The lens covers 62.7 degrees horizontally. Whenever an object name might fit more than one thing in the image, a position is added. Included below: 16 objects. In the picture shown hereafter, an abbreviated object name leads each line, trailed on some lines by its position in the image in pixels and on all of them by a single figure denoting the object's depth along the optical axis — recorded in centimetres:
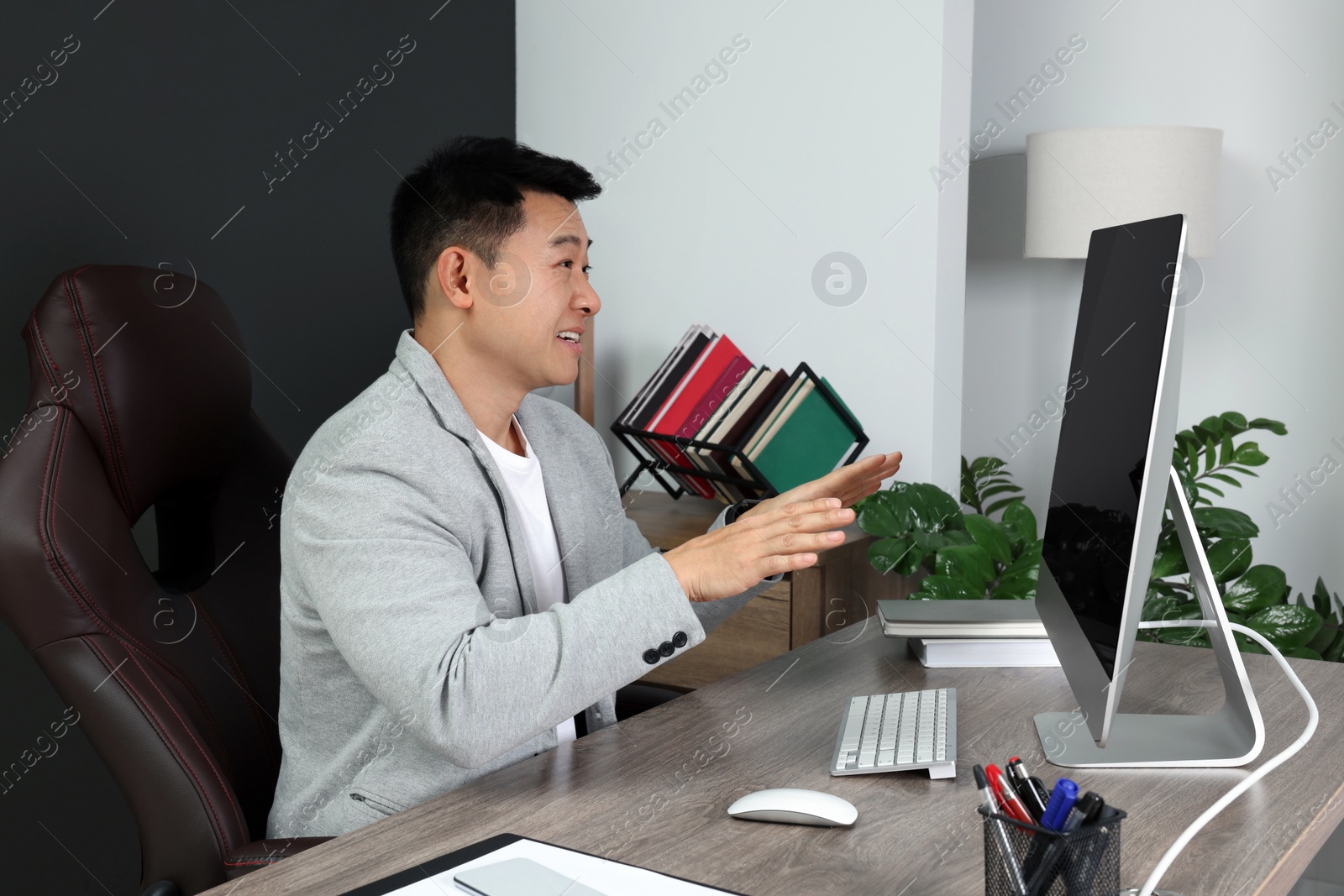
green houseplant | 176
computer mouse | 88
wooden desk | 81
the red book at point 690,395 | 238
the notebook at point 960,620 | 136
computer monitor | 89
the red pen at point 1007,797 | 71
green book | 224
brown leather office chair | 107
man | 103
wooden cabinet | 206
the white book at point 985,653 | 135
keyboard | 100
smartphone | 76
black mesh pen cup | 66
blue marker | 68
